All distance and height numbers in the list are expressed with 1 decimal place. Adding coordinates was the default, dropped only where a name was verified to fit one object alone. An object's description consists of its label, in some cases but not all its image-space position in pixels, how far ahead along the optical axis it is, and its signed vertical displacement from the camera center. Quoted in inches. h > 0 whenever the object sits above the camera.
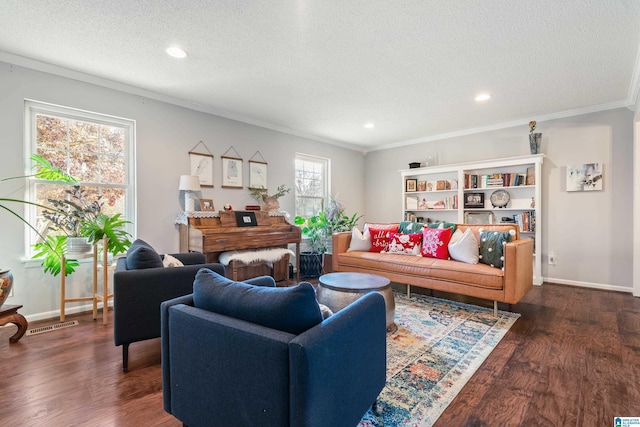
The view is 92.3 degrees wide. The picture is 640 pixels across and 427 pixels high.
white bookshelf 170.9 +12.1
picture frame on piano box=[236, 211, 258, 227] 158.6 -3.5
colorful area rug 63.8 -40.6
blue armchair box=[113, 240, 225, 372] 79.3 -21.3
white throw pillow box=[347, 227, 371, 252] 166.7 -16.2
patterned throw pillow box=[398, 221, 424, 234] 158.9 -8.0
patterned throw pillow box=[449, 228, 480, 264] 129.5 -15.7
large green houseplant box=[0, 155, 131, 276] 112.3 -4.4
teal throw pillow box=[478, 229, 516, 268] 123.5 -14.2
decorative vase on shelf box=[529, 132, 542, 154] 167.9 +38.8
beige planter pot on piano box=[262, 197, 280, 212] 179.2 +4.9
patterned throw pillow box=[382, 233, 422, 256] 151.9 -16.1
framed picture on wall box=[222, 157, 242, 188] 166.4 +22.1
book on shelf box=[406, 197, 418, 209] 223.8 +7.3
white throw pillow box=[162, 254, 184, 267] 96.4 -15.7
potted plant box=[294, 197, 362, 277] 204.2 -9.2
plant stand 111.0 -29.3
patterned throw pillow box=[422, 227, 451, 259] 140.4 -14.3
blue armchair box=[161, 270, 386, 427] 40.6 -21.6
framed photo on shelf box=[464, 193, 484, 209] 191.2 +7.4
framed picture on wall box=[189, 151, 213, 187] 153.9 +23.3
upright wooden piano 140.2 -10.3
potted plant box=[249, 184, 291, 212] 179.0 +8.4
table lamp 143.3 +11.9
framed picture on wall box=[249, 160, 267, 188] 178.1 +22.4
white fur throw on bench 149.0 -21.9
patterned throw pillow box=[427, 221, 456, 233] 146.7 -6.6
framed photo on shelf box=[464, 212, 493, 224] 190.5 -3.5
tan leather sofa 113.0 -25.0
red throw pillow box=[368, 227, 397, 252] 163.0 -14.1
